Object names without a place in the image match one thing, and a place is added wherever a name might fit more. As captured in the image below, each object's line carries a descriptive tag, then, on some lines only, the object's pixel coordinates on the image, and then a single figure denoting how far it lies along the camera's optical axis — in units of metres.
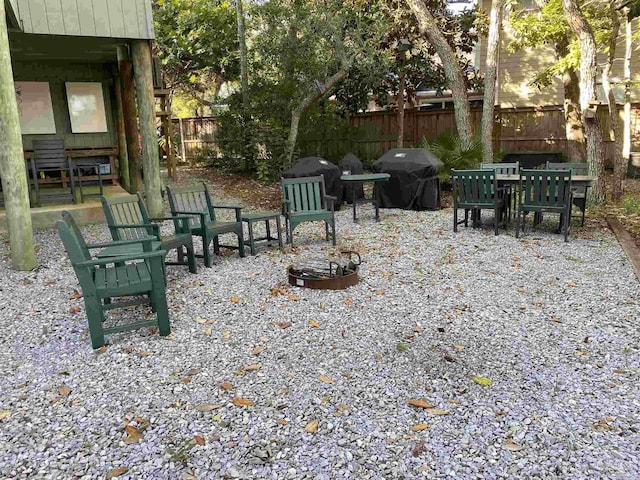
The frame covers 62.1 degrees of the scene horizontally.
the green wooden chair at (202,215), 6.09
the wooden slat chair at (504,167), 9.16
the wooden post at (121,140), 12.27
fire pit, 5.24
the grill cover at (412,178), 9.88
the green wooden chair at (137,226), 5.13
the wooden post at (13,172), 5.72
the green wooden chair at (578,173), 8.12
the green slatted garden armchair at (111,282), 3.75
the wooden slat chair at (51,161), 8.93
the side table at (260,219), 6.68
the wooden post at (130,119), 10.41
